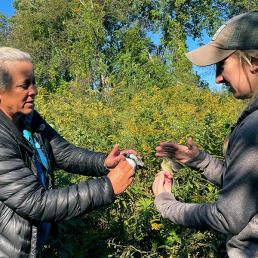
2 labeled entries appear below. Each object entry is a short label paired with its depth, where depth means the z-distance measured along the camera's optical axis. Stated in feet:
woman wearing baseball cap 3.55
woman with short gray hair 4.39
